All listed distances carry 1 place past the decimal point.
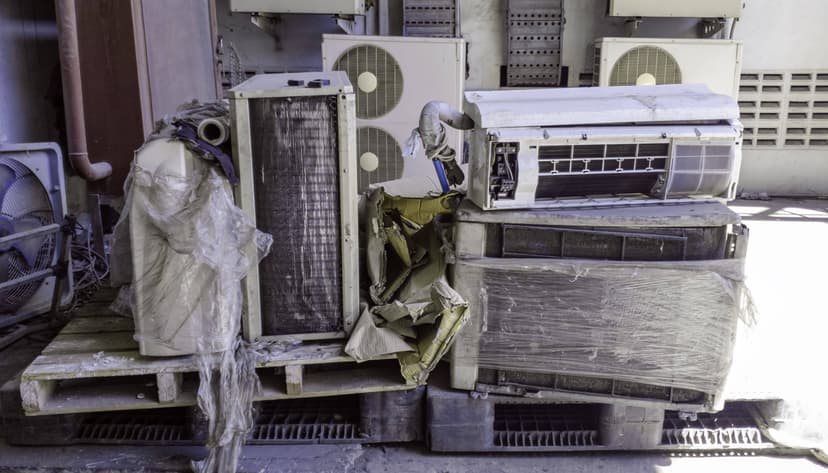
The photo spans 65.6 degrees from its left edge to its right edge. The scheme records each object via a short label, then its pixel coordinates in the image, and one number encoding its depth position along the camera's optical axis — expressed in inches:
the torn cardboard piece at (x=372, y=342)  86.7
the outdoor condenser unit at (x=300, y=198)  83.9
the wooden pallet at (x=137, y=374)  84.5
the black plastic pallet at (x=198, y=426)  90.7
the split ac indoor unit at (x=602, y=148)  86.6
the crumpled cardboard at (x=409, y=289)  85.9
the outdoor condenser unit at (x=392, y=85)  173.6
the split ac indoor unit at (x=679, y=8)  212.2
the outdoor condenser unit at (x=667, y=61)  199.6
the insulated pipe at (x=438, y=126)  93.4
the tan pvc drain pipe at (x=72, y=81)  130.2
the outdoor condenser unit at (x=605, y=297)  85.7
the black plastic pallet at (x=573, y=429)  90.0
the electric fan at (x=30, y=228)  118.4
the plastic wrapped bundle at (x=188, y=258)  81.4
